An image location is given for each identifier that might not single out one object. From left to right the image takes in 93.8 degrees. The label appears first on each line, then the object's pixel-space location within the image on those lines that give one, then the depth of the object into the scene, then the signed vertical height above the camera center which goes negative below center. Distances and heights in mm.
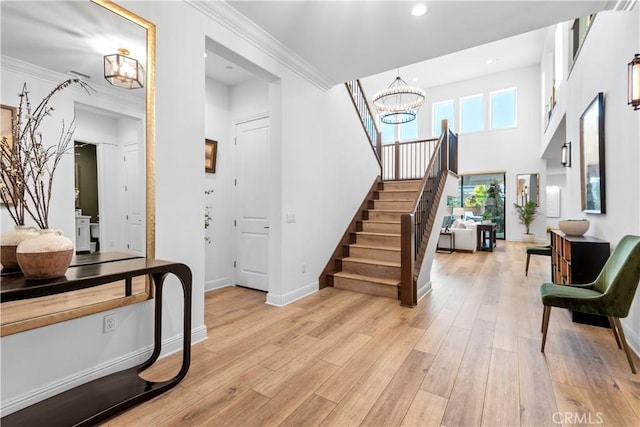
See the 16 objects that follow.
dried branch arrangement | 1626 +273
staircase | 4023 -572
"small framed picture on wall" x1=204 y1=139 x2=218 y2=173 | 4203 +803
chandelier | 6730 +2444
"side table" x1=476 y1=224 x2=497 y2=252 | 7905 -694
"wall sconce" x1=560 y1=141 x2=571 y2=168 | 4863 +922
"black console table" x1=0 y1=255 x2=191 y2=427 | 1396 -1054
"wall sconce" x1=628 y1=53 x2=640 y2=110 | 2111 +905
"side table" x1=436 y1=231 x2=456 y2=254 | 7648 -812
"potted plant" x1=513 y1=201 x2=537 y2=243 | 9500 -187
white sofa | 7520 -712
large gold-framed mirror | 1630 +851
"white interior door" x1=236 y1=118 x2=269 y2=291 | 4188 +99
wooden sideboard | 2871 -504
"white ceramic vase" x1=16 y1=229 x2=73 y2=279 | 1410 -212
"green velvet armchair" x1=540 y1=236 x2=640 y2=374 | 2062 -643
